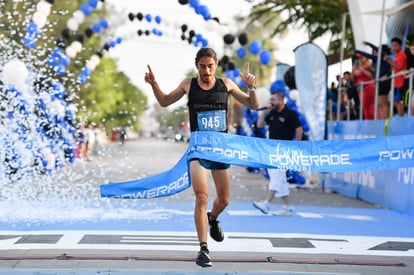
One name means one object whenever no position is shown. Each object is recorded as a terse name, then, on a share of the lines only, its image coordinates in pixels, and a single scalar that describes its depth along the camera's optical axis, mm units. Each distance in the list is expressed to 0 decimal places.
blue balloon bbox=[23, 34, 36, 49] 16438
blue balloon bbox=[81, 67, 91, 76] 25594
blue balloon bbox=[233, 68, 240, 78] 25781
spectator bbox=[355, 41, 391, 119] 13945
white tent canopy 14195
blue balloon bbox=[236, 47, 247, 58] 23141
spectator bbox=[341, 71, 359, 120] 15969
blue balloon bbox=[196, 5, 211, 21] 20641
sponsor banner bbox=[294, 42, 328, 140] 16203
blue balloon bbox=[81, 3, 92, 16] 22647
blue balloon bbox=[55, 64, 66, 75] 18156
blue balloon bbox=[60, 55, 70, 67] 20669
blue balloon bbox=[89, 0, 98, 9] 21812
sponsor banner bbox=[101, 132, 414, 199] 7371
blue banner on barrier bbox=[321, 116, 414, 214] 11852
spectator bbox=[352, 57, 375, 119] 15062
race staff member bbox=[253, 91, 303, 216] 11109
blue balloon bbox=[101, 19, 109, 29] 24453
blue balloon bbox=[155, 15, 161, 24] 25016
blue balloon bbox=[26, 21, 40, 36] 17719
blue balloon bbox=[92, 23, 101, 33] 24891
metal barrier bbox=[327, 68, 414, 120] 11922
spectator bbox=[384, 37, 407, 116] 12602
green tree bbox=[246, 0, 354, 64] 24641
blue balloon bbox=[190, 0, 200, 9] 20359
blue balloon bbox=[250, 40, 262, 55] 23172
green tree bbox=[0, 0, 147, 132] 24325
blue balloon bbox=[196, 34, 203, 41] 24109
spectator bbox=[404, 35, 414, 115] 11938
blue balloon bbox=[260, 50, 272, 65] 23359
